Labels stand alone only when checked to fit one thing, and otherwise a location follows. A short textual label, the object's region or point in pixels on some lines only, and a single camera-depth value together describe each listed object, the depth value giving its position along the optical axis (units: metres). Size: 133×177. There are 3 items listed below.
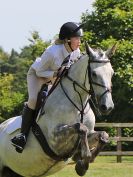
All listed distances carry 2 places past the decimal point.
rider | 16.69
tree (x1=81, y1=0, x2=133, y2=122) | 49.91
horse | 15.29
